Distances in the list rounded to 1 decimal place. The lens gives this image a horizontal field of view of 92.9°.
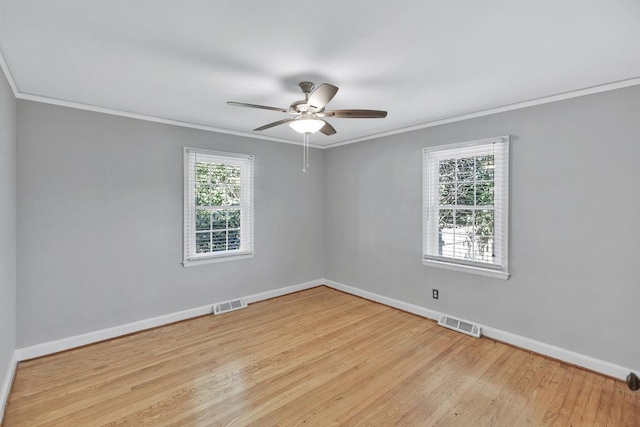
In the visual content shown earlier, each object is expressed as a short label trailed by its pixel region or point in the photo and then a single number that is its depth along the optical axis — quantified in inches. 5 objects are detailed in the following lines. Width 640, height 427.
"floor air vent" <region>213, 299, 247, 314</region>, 161.9
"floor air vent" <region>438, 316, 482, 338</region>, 134.7
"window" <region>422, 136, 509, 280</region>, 129.7
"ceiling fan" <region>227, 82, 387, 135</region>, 96.3
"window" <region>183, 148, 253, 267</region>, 155.3
